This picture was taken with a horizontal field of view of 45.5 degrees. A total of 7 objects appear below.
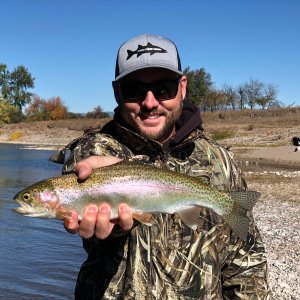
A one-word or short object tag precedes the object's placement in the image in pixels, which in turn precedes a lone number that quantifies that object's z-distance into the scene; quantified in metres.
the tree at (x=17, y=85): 85.10
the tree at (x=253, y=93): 64.64
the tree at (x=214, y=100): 64.91
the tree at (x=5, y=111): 65.14
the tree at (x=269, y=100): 63.43
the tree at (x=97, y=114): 76.07
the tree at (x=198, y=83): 59.88
